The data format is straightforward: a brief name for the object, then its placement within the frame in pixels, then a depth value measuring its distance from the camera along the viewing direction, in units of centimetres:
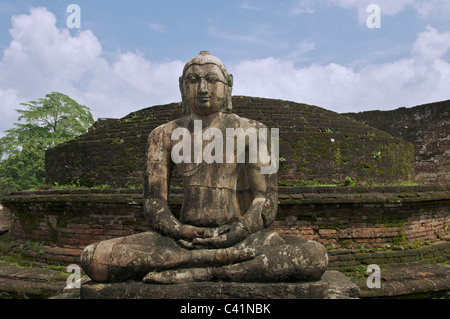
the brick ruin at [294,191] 588
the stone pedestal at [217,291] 264
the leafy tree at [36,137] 1983
